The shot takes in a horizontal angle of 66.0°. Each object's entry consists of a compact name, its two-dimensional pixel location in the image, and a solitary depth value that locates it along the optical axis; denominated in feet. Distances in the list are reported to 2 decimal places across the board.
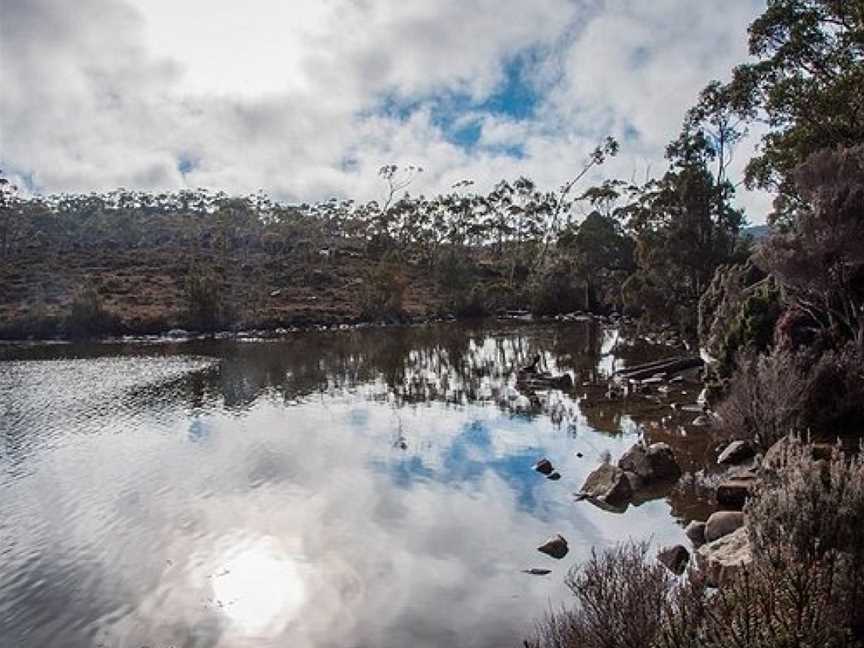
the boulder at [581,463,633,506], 50.67
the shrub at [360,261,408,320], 251.60
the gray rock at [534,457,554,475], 59.88
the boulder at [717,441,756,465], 53.98
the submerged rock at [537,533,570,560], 42.07
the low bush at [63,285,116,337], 220.02
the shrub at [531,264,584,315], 250.57
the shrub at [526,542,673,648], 20.89
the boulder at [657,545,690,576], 37.58
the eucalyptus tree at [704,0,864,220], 72.33
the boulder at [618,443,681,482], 53.78
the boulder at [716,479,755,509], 45.29
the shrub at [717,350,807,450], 50.65
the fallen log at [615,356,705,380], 105.29
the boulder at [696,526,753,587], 29.94
